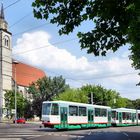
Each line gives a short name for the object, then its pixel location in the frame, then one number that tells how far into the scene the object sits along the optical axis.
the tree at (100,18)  7.26
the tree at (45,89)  67.05
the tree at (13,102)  64.80
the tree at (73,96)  64.48
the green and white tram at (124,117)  38.02
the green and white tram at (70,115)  25.35
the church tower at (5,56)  73.79
